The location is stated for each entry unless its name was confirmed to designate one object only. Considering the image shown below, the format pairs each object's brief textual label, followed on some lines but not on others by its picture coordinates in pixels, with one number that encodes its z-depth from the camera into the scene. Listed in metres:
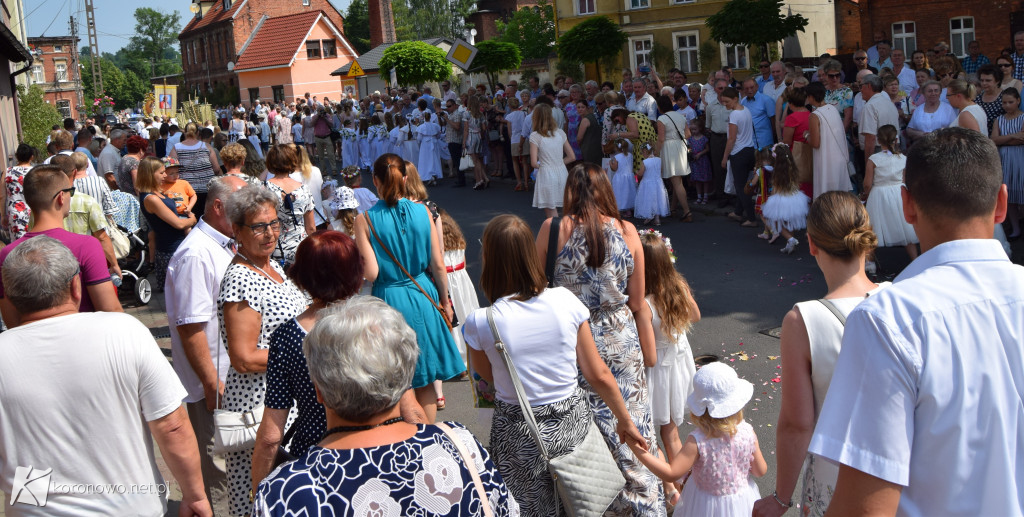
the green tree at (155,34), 133.88
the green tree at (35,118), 19.67
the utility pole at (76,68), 59.69
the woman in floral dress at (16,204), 7.51
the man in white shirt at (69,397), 2.91
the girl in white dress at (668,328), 4.70
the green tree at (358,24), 91.00
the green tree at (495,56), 35.44
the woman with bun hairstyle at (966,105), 8.80
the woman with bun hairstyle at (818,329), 2.74
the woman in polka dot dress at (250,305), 3.71
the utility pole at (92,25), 56.38
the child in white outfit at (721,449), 3.56
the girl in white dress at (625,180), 12.53
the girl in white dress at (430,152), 19.25
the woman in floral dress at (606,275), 4.29
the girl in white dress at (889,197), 8.81
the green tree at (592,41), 31.56
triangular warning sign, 29.25
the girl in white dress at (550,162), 11.61
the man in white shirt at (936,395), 1.73
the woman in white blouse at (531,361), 3.55
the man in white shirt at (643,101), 13.98
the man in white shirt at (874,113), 10.38
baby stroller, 10.20
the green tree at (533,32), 57.47
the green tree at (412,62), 30.11
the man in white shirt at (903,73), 13.34
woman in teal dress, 5.09
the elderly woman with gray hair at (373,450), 2.17
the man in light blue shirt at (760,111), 12.41
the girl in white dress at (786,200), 10.05
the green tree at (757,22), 24.72
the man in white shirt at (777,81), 13.27
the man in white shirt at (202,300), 4.17
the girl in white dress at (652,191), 12.14
